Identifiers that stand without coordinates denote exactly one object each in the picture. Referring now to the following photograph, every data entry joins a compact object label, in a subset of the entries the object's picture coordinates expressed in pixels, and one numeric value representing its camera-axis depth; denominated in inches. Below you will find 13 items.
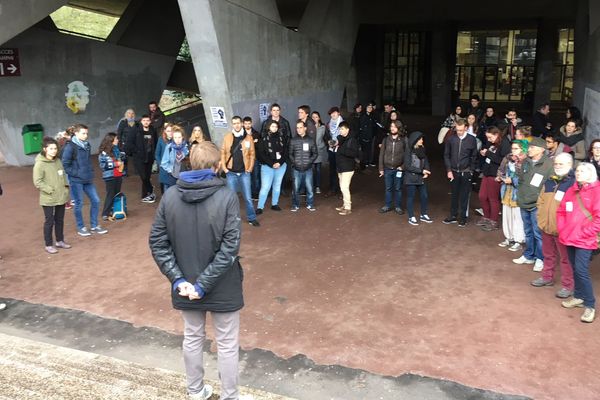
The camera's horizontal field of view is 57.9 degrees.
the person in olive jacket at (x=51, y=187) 305.1
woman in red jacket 217.9
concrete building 417.1
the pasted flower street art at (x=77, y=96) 607.2
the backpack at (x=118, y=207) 386.6
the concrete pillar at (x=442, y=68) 984.9
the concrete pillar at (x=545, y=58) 933.8
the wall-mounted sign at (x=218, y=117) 406.9
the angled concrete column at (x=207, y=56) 376.8
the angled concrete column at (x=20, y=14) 458.6
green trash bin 571.7
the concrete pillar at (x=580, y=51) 549.0
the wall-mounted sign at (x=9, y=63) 544.7
